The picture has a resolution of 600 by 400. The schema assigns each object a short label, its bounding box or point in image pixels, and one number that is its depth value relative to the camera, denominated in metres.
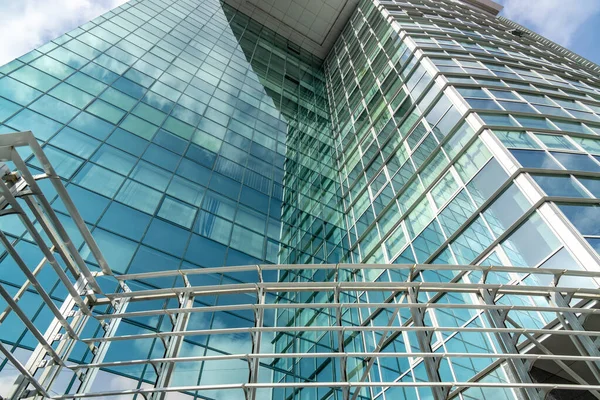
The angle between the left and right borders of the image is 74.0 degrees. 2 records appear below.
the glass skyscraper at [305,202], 9.02
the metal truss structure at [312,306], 7.25
